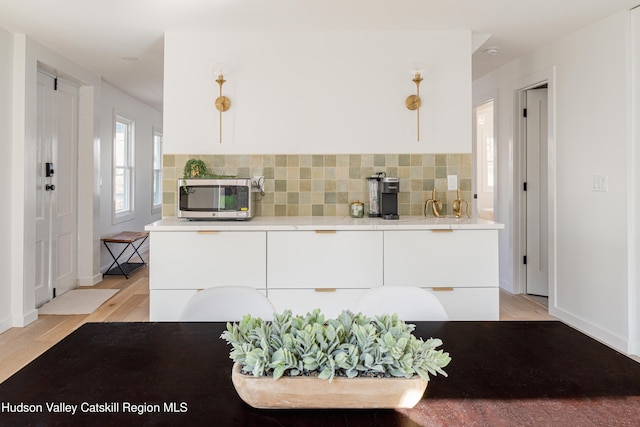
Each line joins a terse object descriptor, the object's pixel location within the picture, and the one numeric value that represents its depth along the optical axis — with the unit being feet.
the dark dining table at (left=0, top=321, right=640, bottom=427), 2.63
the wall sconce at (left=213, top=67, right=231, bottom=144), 10.78
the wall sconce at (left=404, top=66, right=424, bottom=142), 10.91
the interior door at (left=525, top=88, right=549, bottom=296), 14.11
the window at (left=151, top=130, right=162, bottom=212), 23.15
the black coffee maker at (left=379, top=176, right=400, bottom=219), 10.17
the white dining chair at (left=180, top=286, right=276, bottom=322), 5.02
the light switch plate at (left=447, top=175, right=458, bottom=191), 11.30
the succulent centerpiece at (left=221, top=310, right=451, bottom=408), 2.61
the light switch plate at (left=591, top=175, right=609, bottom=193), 10.24
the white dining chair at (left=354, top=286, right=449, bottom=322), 5.13
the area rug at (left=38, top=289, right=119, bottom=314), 12.68
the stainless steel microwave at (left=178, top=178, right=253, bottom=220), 9.84
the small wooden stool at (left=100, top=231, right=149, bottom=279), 16.41
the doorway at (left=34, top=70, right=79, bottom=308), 12.88
